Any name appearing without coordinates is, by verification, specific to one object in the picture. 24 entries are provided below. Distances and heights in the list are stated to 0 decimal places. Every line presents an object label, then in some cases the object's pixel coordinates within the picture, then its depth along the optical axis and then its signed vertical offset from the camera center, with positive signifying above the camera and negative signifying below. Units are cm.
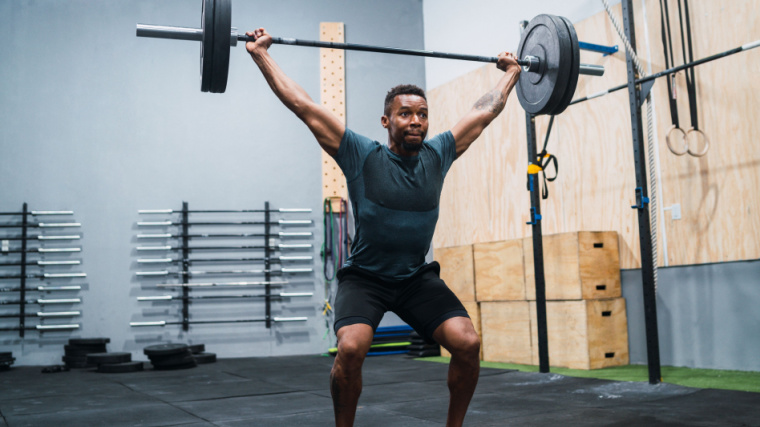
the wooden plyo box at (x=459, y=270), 504 +11
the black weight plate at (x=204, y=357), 527 -55
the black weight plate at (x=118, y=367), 479 -56
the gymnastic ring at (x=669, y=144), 363 +78
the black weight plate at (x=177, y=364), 490 -55
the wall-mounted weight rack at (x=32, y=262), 530 +27
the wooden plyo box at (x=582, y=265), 419 +10
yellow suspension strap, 396 +69
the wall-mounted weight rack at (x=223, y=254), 563 +32
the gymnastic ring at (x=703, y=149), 365 +77
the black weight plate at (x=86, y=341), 519 -38
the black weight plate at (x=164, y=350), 485 -44
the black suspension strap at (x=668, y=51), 400 +143
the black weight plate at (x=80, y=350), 516 -45
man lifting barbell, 193 +18
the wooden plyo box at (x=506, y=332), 454 -36
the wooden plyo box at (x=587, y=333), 411 -34
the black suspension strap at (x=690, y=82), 388 +120
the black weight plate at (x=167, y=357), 490 -50
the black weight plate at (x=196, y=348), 547 -49
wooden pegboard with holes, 618 +193
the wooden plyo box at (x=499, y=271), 464 +9
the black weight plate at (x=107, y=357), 485 -49
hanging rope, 353 +85
